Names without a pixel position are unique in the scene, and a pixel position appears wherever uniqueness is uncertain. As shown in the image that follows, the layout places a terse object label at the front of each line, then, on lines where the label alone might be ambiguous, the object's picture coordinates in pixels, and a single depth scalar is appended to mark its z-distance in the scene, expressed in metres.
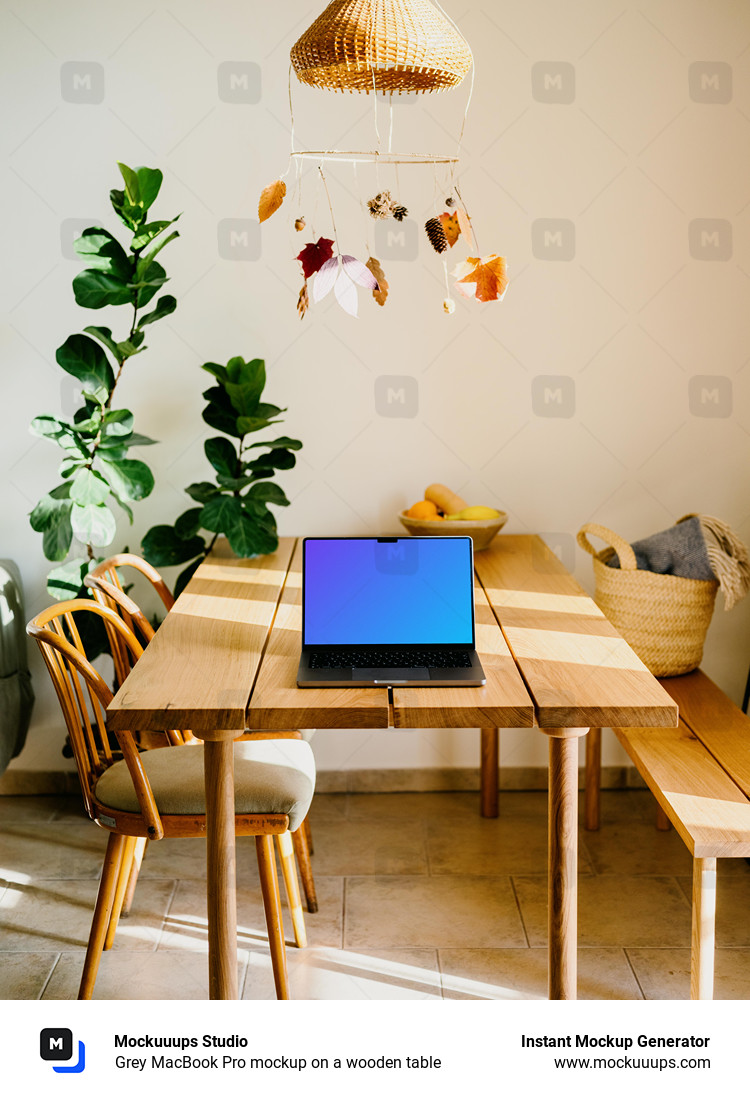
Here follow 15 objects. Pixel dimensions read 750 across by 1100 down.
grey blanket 2.61
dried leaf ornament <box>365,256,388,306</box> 1.68
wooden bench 1.87
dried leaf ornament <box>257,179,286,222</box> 1.72
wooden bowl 2.67
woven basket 2.63
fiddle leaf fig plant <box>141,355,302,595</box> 2.63
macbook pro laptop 1.91
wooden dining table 1.64
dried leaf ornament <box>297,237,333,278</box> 1.67
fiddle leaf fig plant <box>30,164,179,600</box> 2.54
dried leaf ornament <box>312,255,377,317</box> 1.64
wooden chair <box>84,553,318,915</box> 2.31
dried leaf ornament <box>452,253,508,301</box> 1.66
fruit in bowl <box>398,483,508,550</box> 2.68
